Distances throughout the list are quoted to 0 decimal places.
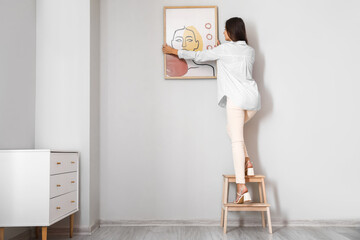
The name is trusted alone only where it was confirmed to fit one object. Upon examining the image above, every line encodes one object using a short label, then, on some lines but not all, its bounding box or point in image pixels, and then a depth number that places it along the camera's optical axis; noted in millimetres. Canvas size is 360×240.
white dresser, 1894
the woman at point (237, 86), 2469
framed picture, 2750
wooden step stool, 2393
